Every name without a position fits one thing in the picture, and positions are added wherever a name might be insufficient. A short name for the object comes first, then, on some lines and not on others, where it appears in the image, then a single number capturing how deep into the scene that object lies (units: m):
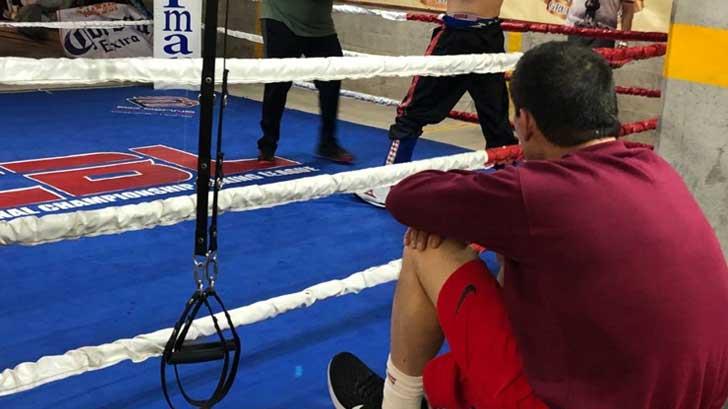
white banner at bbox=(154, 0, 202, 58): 5.46
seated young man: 1.32
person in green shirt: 3.95
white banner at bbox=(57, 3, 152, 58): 7.00
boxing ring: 1.69
